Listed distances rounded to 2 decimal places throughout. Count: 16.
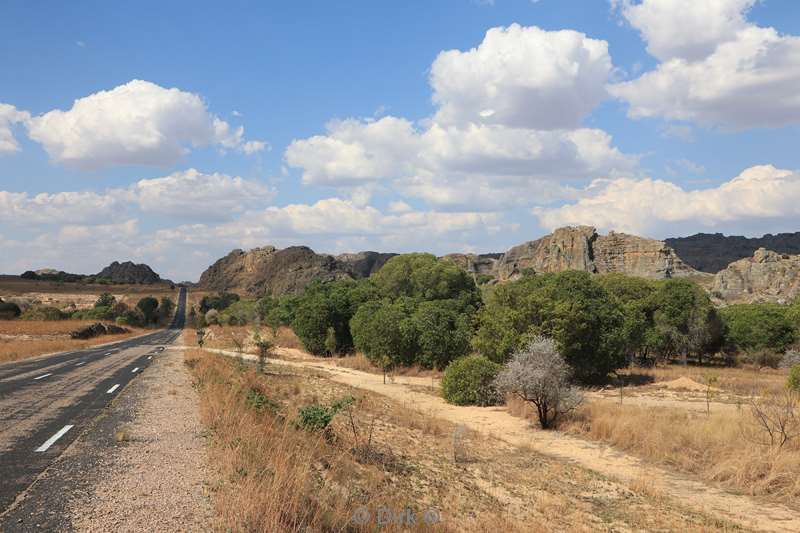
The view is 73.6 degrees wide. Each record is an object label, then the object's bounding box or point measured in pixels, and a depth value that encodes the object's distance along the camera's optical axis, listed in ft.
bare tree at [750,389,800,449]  53.72
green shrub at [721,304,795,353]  197.47
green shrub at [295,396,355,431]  43.80
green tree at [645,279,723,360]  197.57
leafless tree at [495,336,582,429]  73.41
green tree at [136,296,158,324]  363.35
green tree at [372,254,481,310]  211.00
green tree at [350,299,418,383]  148.66
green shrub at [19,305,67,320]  244.44
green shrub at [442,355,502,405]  97.40
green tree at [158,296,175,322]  388.62
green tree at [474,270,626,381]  117.80
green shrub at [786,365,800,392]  108.47
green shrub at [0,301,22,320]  247.09
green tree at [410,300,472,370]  145.28
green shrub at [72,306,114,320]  297.53
